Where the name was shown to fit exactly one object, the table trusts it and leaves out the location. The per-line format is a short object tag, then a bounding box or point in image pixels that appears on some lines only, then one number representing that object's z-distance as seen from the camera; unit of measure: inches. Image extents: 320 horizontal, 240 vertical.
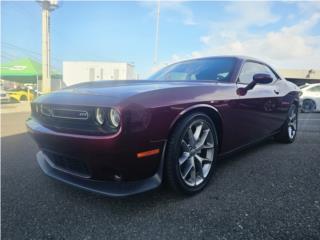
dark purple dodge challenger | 67.3
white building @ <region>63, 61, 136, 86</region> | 934.5
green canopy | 1008.9
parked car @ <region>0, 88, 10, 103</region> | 712.5
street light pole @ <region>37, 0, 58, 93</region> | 829.8
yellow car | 791.7
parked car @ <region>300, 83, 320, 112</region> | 407.8
